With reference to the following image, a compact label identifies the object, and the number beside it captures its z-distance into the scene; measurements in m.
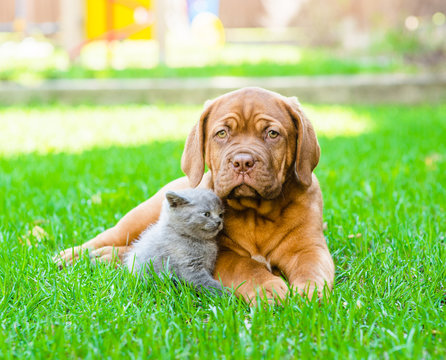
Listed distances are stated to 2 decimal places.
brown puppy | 3.47
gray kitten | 3.38
